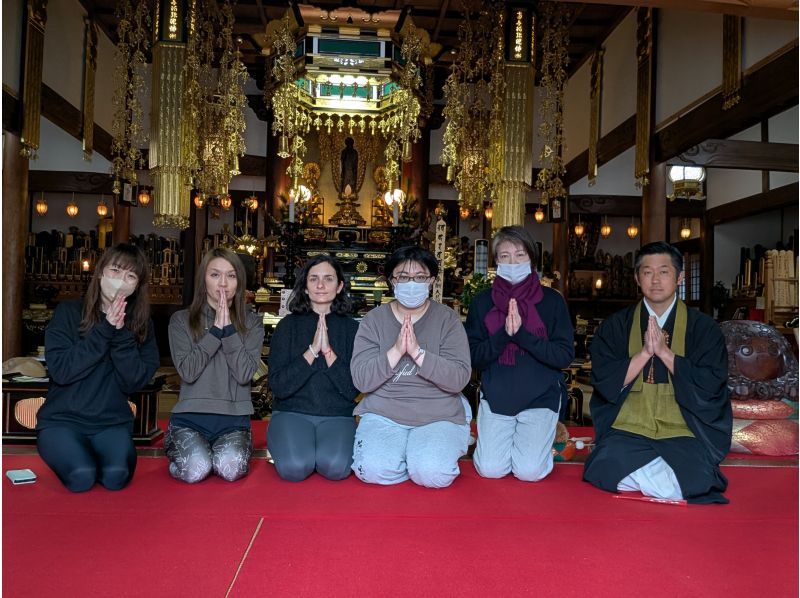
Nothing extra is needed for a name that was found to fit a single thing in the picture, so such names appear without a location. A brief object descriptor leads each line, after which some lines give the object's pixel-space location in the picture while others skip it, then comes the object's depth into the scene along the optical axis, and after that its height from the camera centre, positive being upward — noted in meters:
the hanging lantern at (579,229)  12.70 +1.49
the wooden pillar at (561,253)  11.23 +0.92
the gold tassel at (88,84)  8.89 +2.75
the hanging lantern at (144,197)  9.79 +1.43
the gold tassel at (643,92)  7.98 +2.59
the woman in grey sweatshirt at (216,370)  2.82 -0.29
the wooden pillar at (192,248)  11.07 +0.84
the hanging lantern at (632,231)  11.66 +1.36
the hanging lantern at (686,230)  12.05 +1.44
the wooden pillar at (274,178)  11.20 +2.03
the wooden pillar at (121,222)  9.54 +1.04
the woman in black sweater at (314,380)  2.86 -0.33
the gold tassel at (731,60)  6.15 +2.29
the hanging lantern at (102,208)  10.82 +1.39
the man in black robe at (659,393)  2.69 -0.33
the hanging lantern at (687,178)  7.09 +1.38
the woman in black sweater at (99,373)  2.63 -0.30
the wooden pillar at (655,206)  7.82 +1.20
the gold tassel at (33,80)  7.01 +2.22
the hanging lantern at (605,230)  11.98 +1.41
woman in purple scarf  2.96 -0.23
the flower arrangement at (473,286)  4.90 +0.15
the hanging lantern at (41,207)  10.50 +1.34
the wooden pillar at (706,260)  11.22 +0.88
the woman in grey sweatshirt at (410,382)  2.78 -0.32
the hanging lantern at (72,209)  10.80 +1.37
